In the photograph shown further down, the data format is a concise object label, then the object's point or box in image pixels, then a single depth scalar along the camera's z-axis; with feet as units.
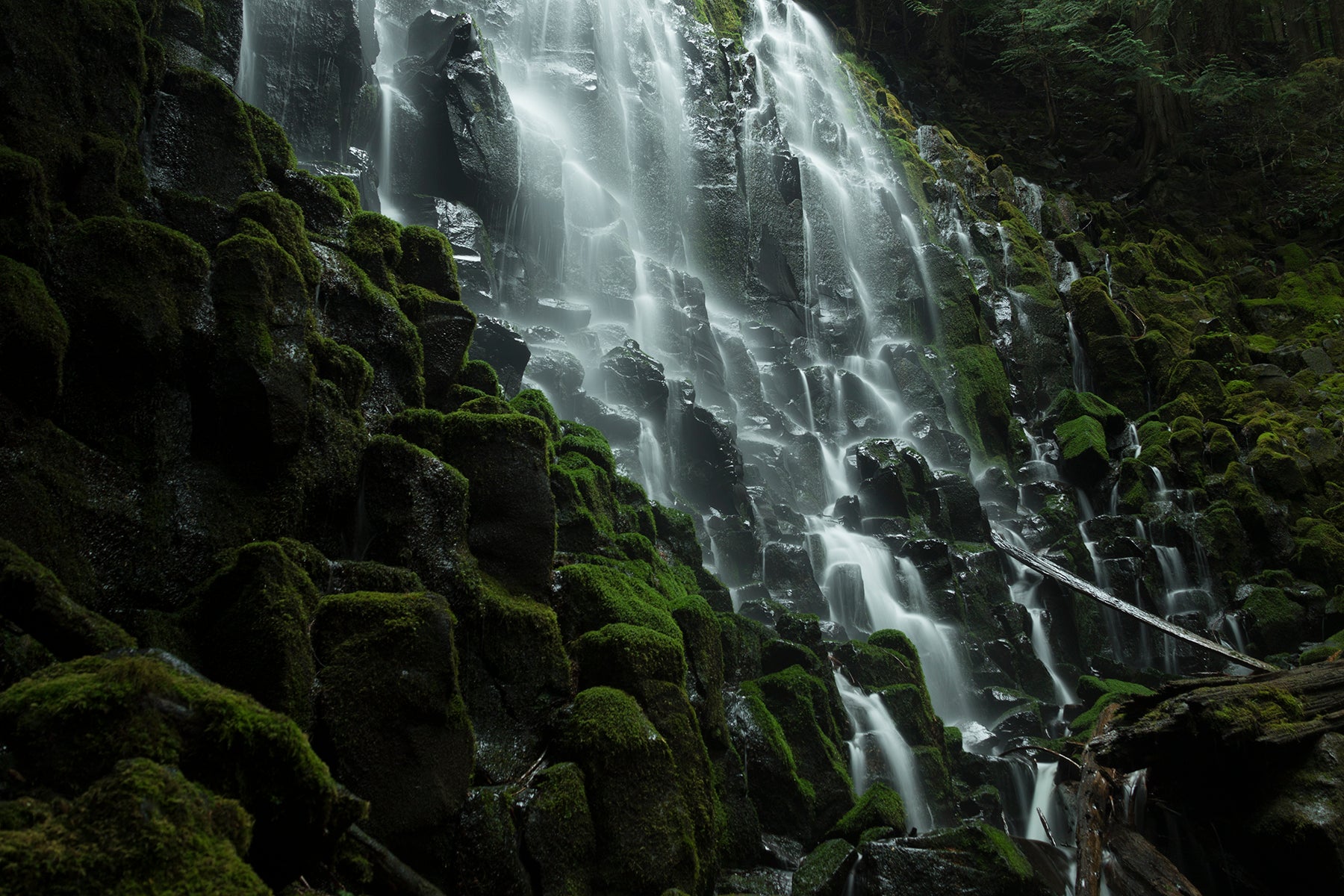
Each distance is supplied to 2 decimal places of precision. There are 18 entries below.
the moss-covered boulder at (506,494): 20.38
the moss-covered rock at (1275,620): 54.03
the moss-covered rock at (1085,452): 70.33
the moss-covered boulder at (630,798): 16.49
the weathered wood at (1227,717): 23.98
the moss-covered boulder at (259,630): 13.35
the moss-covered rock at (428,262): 27.43
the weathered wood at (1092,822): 22.20
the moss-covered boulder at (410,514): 18.38
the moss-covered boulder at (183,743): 8.09
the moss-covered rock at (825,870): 21.53
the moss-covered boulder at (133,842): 6.81
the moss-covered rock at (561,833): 15.43
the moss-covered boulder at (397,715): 13.94
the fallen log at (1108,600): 37.22
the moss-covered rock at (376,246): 24.31
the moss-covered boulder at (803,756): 25.17
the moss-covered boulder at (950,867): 21.85
